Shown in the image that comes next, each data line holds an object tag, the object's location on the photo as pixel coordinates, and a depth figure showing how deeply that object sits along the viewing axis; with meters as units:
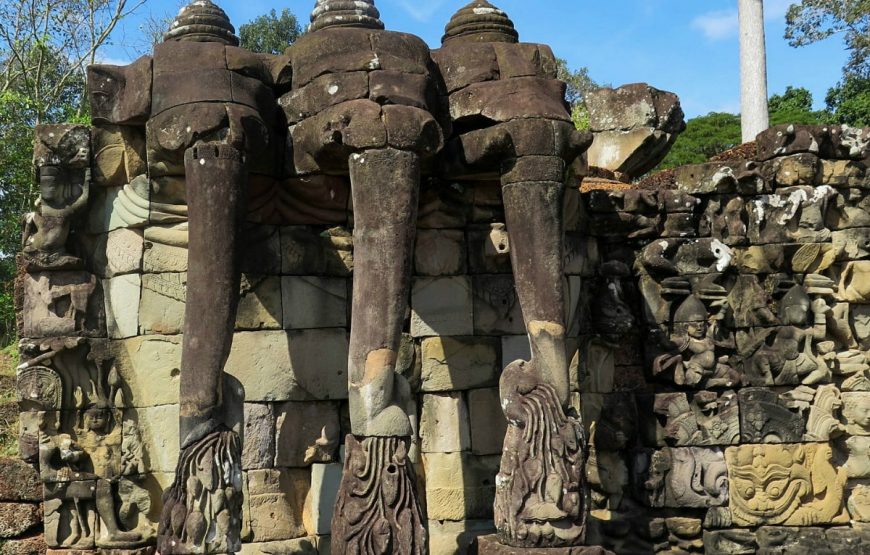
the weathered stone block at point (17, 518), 7.24
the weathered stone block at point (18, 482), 7.26
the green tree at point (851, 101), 24.42
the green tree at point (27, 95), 16.78
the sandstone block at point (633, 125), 9.18
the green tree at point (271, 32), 39.88
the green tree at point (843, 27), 27.22
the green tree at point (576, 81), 35.16
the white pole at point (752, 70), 20.84
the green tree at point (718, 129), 27.81
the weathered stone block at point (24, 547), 7.20
